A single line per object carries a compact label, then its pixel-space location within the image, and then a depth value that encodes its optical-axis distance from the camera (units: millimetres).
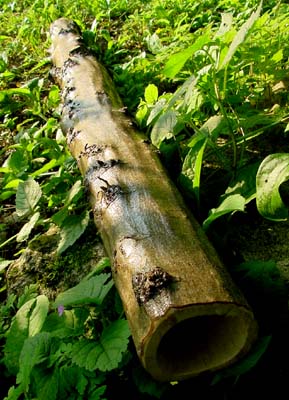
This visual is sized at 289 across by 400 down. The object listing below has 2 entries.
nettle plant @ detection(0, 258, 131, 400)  412
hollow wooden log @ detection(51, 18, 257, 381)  375
